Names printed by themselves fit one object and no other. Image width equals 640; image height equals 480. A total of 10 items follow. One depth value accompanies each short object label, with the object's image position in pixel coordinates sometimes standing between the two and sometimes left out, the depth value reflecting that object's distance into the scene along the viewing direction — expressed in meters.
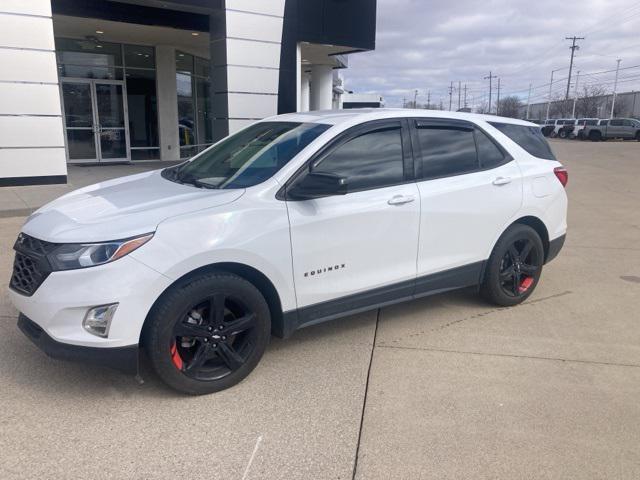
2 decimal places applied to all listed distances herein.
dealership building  11.00
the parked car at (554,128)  53.72
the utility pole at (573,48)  88.29
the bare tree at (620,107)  82.19
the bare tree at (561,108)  87.21
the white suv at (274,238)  3.09
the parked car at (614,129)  43.31
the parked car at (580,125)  46.19
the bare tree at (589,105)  83.50
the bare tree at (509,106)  117.94
